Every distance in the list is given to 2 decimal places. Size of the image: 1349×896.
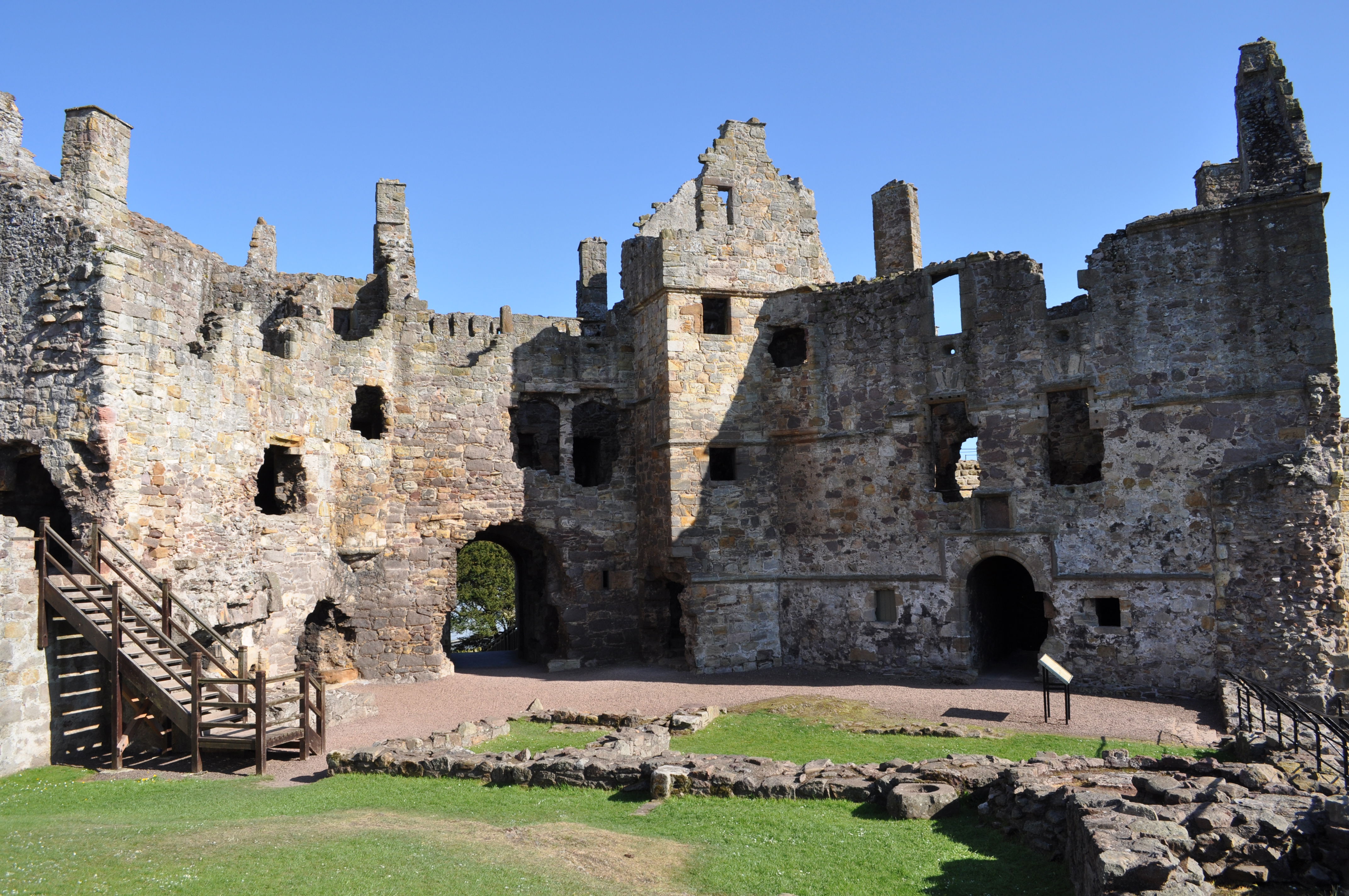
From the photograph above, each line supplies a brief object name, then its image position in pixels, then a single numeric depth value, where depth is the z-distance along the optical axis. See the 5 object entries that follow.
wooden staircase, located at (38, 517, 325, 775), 12.65
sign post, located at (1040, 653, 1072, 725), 14.59
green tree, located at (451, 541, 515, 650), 38.00
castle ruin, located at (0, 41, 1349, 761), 15.56
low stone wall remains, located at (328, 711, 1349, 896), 7.09
